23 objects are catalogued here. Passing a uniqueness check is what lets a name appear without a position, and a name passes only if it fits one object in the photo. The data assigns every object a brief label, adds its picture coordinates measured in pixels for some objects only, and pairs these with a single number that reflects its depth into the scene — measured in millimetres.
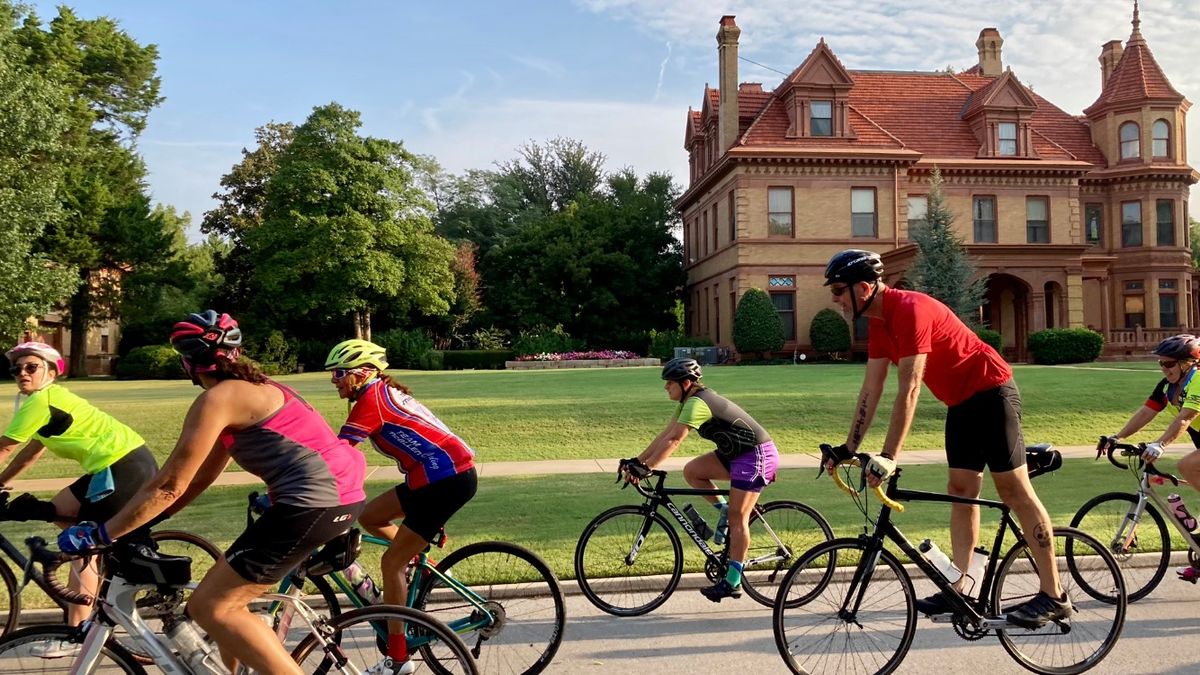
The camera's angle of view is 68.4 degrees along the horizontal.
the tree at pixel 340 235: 44938
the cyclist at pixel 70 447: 5184
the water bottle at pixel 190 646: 3645
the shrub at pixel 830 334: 36125
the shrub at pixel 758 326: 35906
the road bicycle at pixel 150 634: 3553
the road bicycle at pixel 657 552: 6547
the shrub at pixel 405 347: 44531
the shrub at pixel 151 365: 40750
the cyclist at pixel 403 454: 4809
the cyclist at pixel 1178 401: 6297
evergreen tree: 32000
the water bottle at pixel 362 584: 4867
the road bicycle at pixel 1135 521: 6348
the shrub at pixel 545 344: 42406
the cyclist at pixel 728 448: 6266
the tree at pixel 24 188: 29219
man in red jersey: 4852
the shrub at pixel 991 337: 28994
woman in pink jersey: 3424
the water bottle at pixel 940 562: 4777
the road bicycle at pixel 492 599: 4742
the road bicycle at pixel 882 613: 4703
